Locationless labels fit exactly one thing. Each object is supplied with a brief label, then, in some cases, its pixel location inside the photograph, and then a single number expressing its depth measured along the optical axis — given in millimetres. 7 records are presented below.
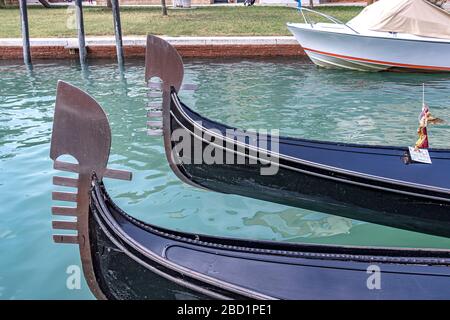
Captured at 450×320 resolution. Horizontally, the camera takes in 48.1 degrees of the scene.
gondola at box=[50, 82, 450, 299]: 1934
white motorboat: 8586
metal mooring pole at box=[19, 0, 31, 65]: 8938
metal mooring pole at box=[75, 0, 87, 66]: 9070
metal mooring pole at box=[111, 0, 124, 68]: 8781
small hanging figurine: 3209
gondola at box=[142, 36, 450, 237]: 3254
